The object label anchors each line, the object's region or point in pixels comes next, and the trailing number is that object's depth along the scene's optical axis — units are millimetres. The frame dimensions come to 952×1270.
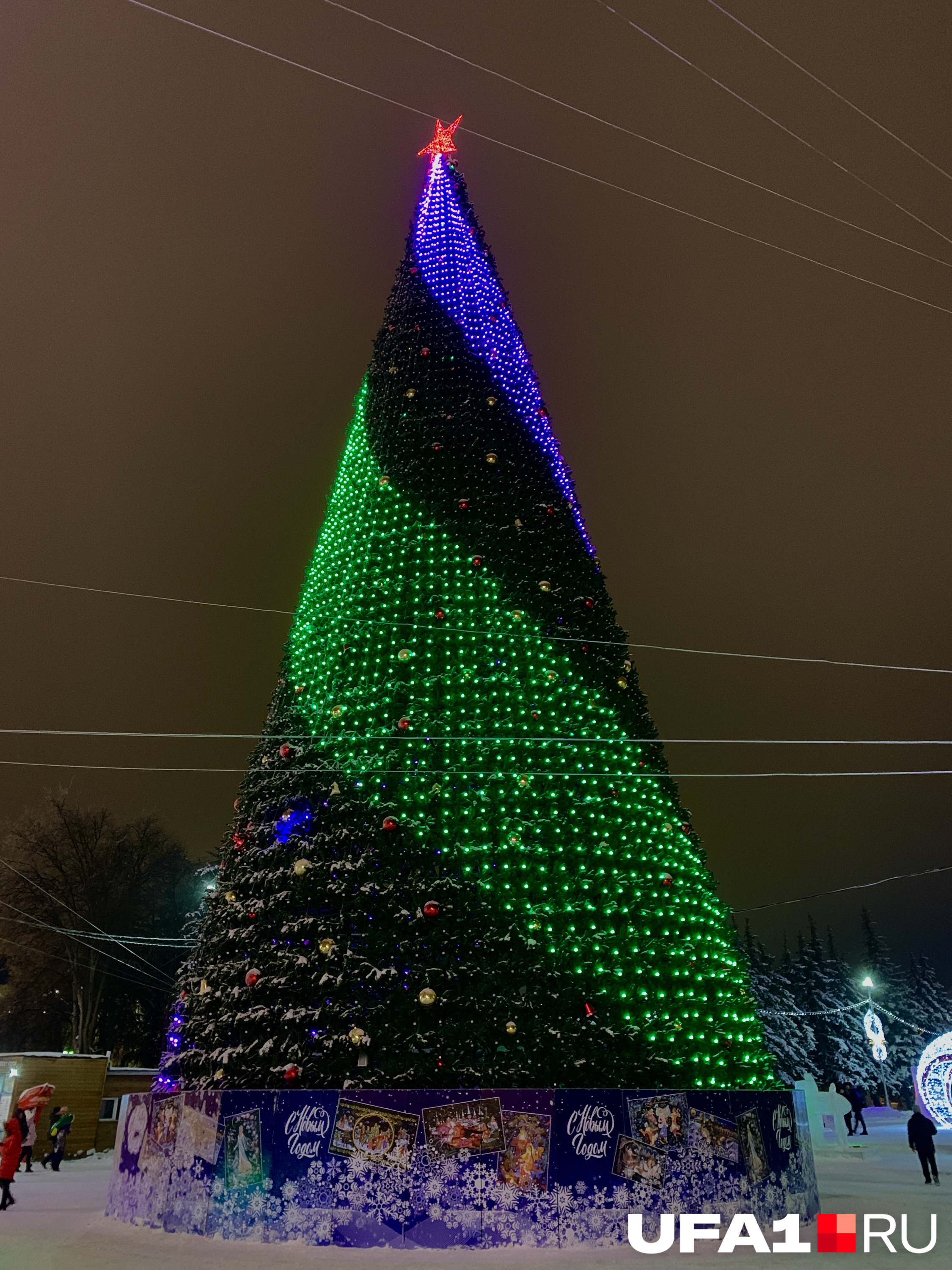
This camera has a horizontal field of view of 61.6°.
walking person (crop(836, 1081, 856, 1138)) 22781
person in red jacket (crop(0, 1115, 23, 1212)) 9430
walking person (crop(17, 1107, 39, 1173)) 14672
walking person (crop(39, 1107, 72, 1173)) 15883
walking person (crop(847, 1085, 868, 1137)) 22500
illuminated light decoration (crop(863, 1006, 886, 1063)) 31359
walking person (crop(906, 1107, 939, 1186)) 11469
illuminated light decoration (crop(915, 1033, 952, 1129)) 16750
